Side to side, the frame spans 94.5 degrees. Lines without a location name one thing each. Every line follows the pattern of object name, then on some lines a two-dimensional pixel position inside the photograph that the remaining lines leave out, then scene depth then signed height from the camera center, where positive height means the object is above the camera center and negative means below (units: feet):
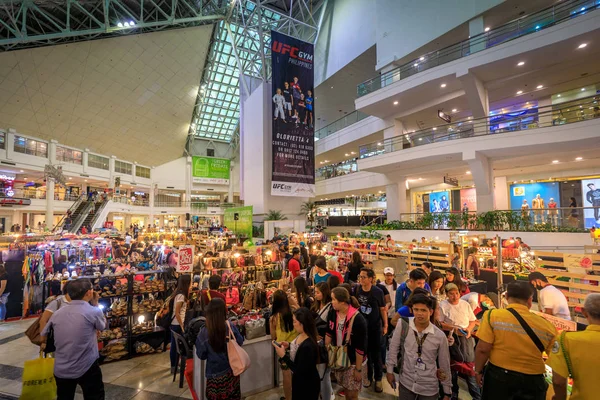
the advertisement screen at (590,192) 40.04 +3.02
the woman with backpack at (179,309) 12.68 -4.26
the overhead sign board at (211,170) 110.22 +18.75
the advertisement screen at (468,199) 56.15 +2.97
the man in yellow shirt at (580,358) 5.82 -3.17
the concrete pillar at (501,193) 49.26 +3.61
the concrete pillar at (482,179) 37.47 +4.85
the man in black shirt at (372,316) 11.27 -4.19
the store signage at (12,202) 55.47 +3.39
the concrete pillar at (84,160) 74.10 +15.34
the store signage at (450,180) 51.01 +6.21
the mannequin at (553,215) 31.73 -0.35
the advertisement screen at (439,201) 60.23 +2.73
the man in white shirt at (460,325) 10.21 -4.22
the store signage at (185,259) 17.12 -2.68
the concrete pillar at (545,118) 32.45 +11.16
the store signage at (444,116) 47.68 +16.97
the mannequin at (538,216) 32.73 -0.40
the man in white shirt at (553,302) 11.41 -3.73
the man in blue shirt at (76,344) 8.68 -4.03
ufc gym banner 56.85 +20.88
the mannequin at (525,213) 33.87 -0.03
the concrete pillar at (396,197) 53.42 +3.34
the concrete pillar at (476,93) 38.32 +17.23
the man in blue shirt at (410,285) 11.90 -3.16
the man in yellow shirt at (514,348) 6.68 -3.35
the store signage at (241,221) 56.59 -1.15
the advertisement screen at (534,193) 44.37 +3.23
